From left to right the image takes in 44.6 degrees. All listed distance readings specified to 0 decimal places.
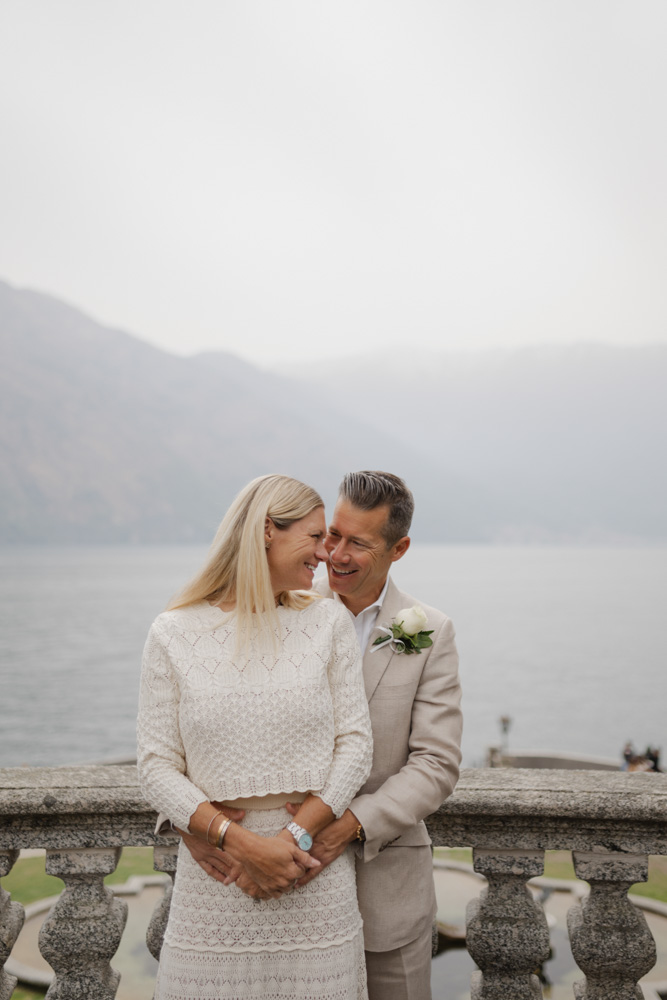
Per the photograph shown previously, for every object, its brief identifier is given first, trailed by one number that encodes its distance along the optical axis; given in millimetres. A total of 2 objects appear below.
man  2645
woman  2494
